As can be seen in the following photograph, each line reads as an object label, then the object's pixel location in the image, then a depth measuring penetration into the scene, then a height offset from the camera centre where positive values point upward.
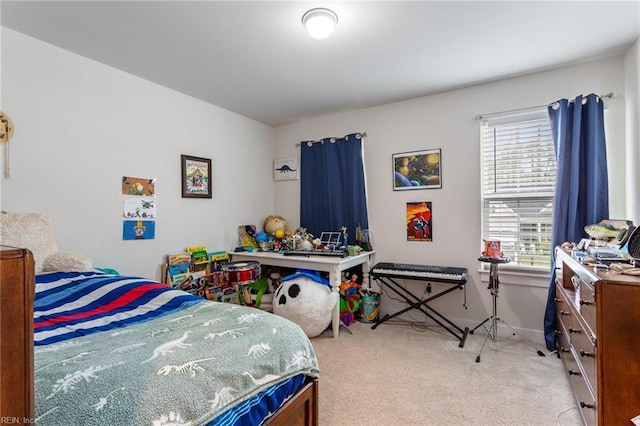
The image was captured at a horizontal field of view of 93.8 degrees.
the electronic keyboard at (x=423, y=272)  2.64 -0.55
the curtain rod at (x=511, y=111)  2.35 +0.92
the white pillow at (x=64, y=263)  1.94 -0.28
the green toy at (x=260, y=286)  3.26 -0.78
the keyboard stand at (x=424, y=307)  2.80 -0.96
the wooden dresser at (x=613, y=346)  1.26 -0.59
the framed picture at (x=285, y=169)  3.96 +0.63
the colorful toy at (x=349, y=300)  3.09 -0.90
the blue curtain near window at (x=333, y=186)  3.43 +0.35
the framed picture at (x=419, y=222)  3.12 -0.09
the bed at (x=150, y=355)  0.77 -0.45
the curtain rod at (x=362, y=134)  3.43 +0.93
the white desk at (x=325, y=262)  2.81 -0.48
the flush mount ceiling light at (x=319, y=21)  1.78 +1.17
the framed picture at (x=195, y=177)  2.98 +0.42
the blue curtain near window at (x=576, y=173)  2.31 +0.31
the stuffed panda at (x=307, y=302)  2.69 -0.79
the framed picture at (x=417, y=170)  3.08 +0.47
